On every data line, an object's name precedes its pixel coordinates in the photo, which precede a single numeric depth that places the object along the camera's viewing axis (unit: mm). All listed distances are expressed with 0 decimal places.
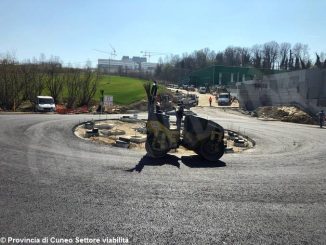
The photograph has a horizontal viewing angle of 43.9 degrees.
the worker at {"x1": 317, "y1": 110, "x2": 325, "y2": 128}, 39500
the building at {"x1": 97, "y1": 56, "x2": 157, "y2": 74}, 140375
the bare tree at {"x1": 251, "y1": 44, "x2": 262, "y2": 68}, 142212
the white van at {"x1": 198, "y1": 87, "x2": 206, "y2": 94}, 102156
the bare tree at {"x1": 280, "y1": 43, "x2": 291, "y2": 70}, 140975
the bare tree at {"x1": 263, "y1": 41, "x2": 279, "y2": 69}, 151050
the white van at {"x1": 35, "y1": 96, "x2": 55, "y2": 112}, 48812
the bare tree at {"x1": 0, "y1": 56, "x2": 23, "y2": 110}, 56625
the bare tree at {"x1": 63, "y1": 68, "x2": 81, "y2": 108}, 61250
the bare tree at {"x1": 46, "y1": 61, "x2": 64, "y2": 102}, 63006
